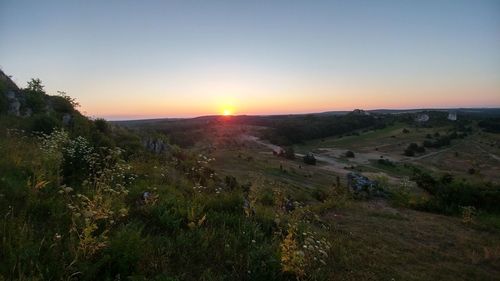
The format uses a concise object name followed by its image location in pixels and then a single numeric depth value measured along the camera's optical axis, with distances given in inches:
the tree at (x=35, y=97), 507.2
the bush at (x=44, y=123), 414.9
